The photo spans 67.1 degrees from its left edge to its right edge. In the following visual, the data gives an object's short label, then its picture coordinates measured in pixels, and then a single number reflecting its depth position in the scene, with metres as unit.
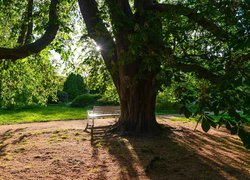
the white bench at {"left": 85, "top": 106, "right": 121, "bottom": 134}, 6.59
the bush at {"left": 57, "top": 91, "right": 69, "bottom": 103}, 16.89
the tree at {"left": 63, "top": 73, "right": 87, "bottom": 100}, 17.27
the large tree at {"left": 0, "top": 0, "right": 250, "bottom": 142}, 1.84
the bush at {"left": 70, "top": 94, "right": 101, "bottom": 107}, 14.60
